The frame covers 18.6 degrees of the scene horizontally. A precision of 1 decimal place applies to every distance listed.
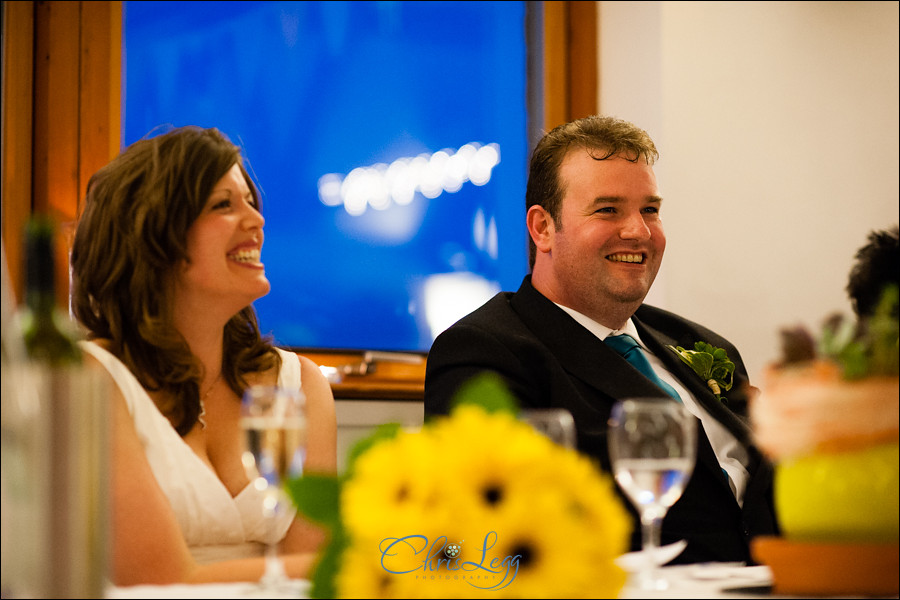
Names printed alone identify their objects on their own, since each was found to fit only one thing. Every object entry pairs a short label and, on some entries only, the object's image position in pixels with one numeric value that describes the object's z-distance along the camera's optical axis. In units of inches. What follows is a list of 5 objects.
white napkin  104.5
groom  129.5
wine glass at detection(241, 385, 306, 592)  92.0
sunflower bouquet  70.9
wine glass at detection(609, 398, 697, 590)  91.5
